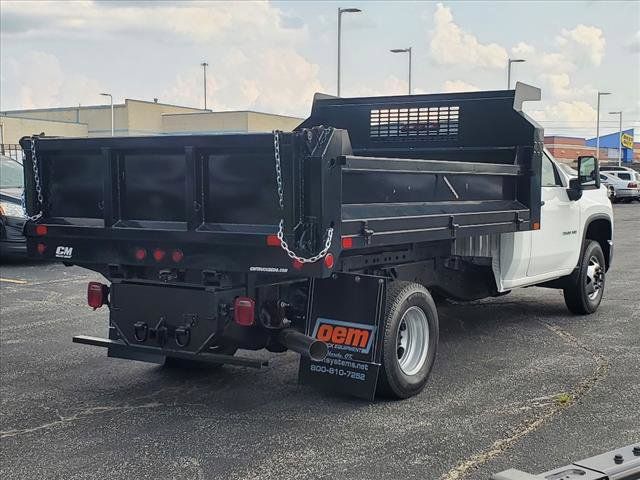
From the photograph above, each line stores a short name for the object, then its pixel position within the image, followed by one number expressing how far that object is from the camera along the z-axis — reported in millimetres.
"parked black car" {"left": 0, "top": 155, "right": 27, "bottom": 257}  12742
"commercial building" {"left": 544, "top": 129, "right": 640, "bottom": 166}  65625
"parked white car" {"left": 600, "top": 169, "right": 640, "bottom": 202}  36000
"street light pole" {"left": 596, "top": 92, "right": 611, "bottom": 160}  62344
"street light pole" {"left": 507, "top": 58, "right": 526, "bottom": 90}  40469
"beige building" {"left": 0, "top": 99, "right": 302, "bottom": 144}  61125
